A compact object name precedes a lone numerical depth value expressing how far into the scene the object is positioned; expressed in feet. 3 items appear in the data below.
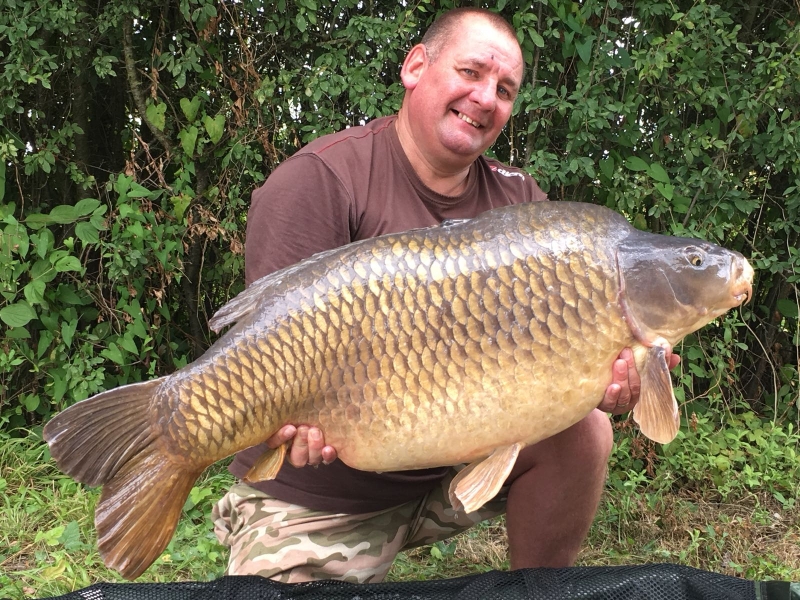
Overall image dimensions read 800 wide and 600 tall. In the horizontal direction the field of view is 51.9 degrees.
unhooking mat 4.51
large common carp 4.39
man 5.51
